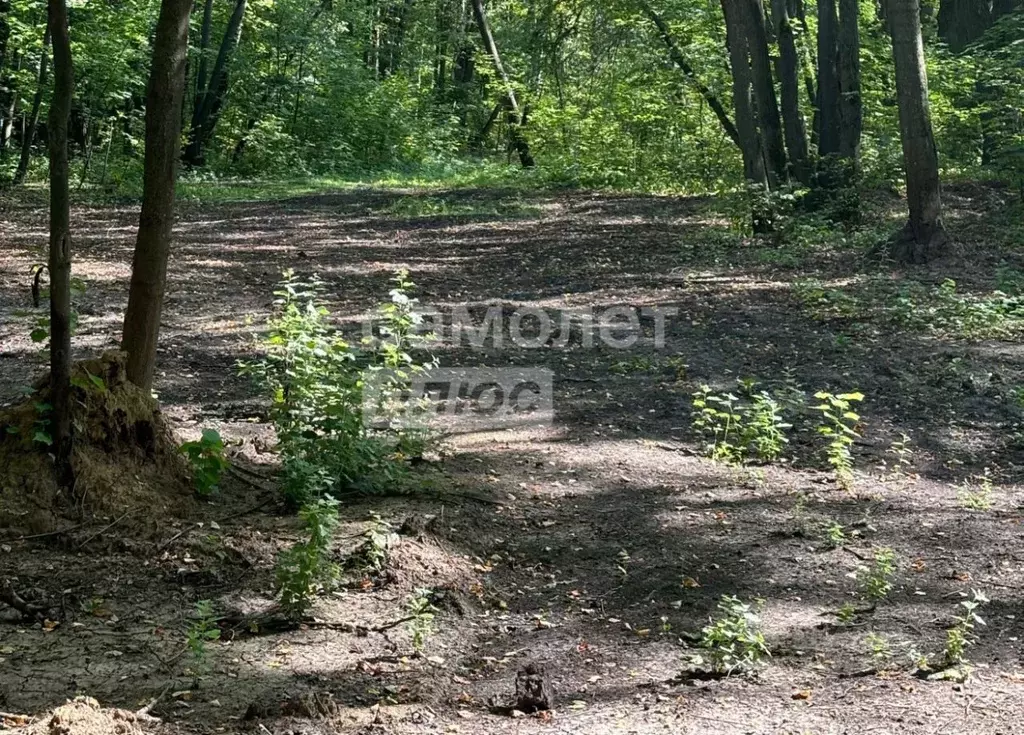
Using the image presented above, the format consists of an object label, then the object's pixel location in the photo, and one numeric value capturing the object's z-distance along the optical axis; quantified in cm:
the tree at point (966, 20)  2034
